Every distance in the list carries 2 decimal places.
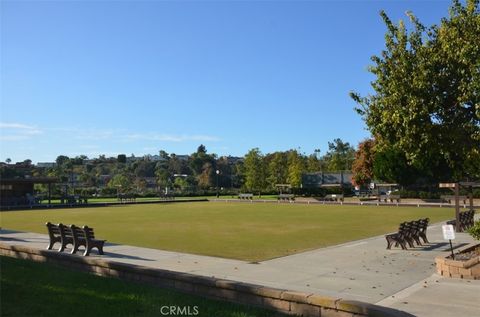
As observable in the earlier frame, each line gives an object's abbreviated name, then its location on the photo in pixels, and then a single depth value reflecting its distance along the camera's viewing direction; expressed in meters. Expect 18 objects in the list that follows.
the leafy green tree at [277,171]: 83.29
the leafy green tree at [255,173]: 81.56
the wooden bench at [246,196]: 59.26
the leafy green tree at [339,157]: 96.38
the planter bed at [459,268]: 10.66
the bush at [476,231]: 11.67
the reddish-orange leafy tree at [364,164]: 67.94
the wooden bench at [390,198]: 47.60
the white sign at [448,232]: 11.75
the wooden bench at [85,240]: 14.56
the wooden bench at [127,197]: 57.99
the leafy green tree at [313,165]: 96.38
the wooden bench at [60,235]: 15.36
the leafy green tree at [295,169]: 80.88
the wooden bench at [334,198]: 51.40
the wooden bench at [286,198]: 56.72
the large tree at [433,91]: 12.52
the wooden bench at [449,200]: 39.53
